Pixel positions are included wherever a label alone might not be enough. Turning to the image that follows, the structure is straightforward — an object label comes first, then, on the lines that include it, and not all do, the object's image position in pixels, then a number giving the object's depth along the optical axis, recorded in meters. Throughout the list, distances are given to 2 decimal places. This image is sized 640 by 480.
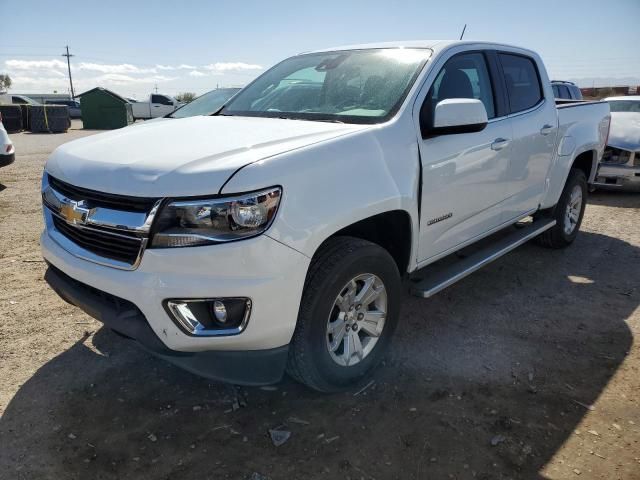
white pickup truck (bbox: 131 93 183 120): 30.09
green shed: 24.05
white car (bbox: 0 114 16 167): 7.47
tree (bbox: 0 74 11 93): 101.17
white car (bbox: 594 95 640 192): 7.80
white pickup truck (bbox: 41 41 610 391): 2.10
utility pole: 76.50
